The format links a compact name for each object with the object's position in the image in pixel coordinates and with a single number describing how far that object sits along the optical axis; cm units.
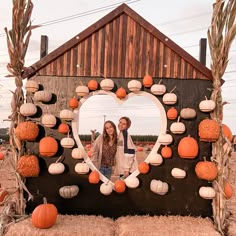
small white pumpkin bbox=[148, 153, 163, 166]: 586
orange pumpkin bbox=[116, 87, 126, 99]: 586
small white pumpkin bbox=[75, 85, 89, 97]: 590
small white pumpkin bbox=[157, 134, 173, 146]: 585
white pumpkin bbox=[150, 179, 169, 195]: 584
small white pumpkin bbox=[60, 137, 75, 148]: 589
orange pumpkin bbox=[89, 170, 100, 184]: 582
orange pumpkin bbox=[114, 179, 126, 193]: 587
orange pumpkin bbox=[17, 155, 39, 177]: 580
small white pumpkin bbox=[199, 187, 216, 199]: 571
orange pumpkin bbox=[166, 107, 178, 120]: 587
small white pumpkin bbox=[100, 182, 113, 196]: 586
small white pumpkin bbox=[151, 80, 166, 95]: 586
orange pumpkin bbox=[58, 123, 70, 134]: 591
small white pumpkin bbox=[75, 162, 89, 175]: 585
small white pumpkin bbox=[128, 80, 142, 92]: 585
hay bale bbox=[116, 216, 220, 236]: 518
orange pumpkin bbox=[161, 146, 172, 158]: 588
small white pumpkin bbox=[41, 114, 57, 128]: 589
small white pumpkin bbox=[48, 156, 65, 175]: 586
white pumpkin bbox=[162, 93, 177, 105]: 585
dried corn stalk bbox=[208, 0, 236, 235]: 571
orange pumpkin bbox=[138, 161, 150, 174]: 589
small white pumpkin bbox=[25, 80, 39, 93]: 594
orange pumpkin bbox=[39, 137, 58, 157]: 586
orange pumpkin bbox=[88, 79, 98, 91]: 593
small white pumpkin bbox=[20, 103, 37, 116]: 583
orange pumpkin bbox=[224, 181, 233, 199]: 579
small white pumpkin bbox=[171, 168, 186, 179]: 584
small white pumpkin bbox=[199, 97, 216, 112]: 575
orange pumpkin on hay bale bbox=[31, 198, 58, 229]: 523
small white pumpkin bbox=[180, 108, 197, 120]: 585
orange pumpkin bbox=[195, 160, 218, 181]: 565
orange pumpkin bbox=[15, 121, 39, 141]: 578
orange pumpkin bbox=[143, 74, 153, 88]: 589
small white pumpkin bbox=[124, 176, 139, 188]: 591
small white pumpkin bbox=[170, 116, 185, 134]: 583
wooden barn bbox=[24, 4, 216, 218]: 598
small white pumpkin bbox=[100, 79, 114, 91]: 587
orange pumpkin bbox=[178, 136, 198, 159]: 579
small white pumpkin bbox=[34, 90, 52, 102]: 588
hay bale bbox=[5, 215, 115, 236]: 513
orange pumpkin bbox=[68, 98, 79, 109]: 589
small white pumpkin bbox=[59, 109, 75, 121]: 586
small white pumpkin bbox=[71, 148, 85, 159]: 590
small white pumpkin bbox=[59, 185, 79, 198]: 587
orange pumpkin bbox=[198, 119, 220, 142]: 567
